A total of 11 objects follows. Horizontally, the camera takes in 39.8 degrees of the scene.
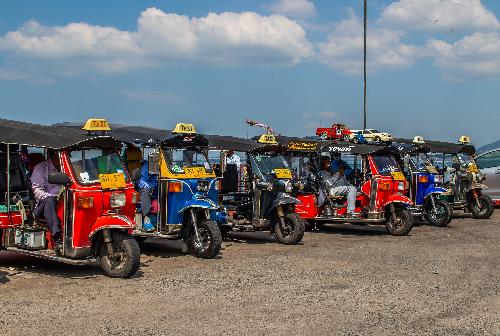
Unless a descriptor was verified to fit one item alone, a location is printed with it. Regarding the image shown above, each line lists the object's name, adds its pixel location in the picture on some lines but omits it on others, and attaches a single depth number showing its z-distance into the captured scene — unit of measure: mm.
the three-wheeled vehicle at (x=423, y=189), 16094
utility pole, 31031
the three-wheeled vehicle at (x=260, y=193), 12852
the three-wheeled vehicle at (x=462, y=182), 18188
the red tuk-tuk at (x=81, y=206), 9047
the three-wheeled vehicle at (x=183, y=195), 11055
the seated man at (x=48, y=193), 9250
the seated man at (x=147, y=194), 11359
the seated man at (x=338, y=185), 14945
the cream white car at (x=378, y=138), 16094
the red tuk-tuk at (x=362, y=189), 14562
